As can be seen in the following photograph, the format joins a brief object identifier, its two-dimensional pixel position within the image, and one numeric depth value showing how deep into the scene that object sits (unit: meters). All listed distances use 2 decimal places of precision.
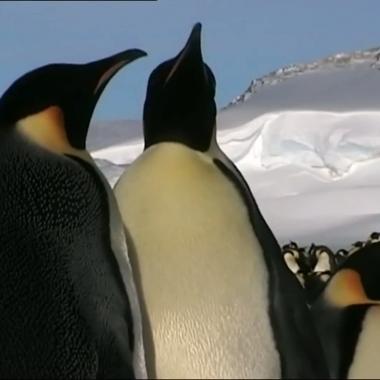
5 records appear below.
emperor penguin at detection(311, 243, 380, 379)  6.27
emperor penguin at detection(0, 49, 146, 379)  5.78
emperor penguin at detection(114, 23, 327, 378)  5.93
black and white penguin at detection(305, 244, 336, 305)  7.44
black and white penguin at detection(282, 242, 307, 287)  7.96
